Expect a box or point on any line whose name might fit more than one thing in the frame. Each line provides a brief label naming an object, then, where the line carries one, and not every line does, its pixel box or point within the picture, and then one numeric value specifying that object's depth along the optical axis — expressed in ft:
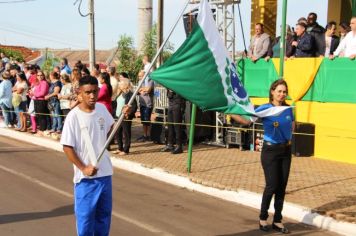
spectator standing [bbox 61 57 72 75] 52.90
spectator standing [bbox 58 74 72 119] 44.06
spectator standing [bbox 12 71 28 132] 51.52
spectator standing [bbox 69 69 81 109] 41.16
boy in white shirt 14.88
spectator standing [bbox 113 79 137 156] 39.32
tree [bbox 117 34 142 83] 80.07
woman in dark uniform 20.75
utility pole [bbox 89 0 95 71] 61.36
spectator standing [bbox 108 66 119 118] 43.53
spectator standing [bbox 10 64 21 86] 56.44
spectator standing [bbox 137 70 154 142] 44.09
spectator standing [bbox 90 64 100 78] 43.21
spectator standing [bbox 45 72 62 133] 46.60
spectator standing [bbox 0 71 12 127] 52.24
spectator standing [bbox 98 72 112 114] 36.99
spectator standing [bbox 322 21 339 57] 37.27
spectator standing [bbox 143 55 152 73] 47.91
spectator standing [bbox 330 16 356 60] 34.32
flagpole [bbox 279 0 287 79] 30.81
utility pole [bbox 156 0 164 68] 52.75
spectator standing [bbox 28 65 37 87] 51.96
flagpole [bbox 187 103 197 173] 31.93
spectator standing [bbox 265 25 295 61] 39.67
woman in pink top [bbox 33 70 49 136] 47.80
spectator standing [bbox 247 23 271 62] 41.42
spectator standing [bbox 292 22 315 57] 37.93
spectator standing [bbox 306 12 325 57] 37.88
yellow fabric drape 37.91
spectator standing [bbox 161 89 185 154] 39.24
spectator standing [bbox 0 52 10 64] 72.81
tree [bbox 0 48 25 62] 162.50
